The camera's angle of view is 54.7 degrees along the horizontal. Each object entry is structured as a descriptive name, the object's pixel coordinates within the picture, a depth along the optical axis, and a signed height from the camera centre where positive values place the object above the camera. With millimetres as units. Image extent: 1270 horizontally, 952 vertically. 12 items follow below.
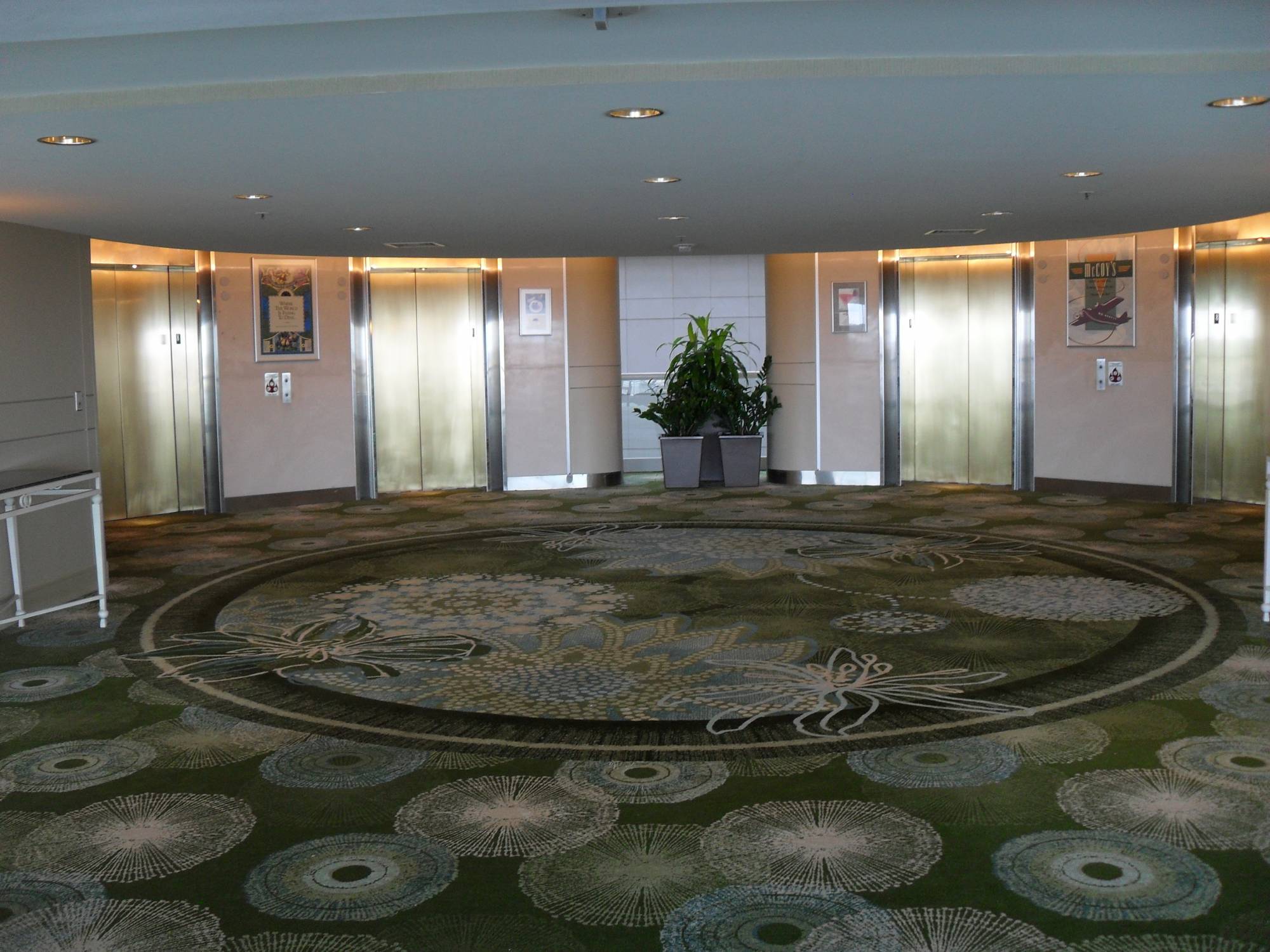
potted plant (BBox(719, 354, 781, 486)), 14008 -341
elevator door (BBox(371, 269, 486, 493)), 13656 +333
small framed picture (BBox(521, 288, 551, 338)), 13898 +1073
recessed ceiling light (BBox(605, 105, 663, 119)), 5027 +1207
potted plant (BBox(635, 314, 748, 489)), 13953 +37
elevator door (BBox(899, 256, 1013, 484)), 13562 +317
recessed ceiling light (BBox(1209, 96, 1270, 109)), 4926 +1175
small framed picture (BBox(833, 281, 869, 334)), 13891 +1047
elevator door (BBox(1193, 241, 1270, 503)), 11547 +217
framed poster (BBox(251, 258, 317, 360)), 12789 +1076
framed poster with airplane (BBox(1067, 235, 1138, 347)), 12398 +1044
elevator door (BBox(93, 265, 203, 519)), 11961 +235
